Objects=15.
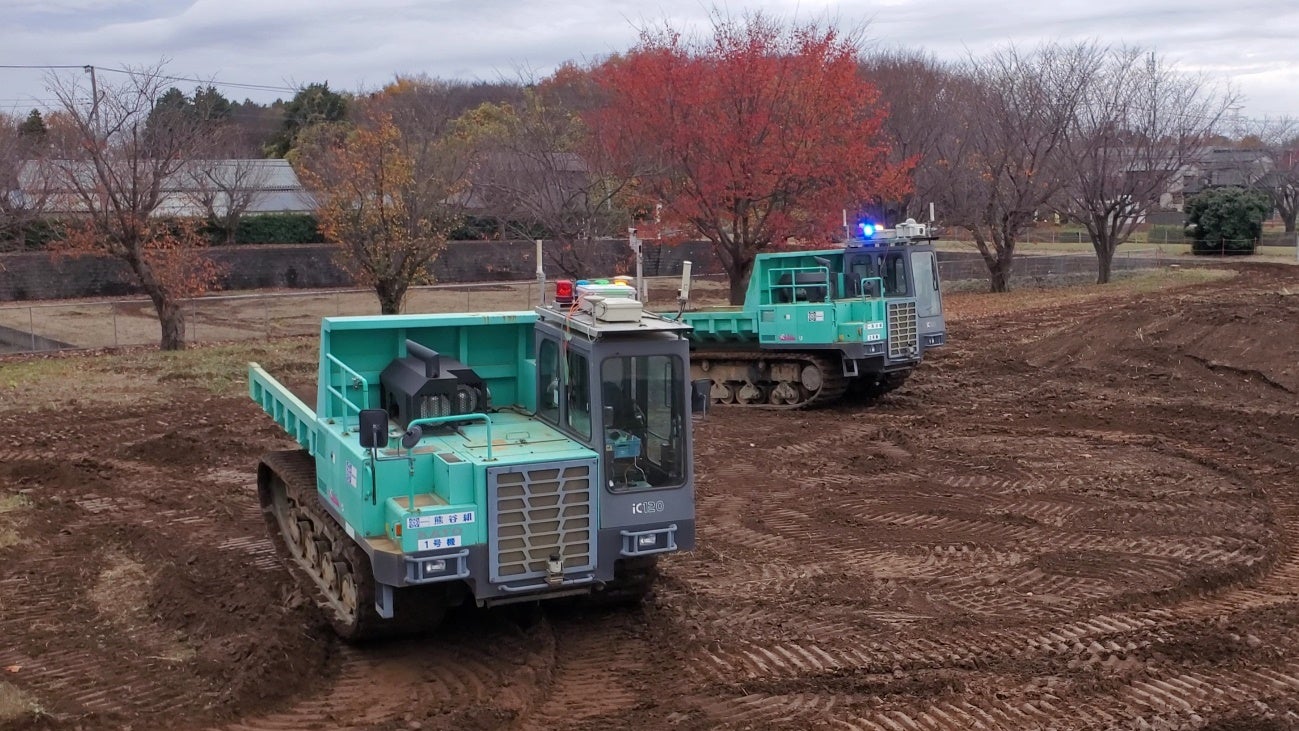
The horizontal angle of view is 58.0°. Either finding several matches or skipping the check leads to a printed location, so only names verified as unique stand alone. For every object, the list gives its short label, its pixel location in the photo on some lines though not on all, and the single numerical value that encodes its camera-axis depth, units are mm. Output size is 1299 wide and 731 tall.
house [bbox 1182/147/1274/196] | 71875
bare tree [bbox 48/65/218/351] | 23453
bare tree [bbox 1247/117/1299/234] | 66312
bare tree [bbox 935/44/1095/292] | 35344
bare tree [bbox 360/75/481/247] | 27000
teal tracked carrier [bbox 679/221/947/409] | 18750
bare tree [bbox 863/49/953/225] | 36875
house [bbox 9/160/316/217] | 25359
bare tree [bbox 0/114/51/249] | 31972
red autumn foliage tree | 25641
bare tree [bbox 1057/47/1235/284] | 36500
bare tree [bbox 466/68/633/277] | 25391
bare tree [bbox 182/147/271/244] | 44656
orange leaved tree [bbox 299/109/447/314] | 26500
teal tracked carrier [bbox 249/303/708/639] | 7648
